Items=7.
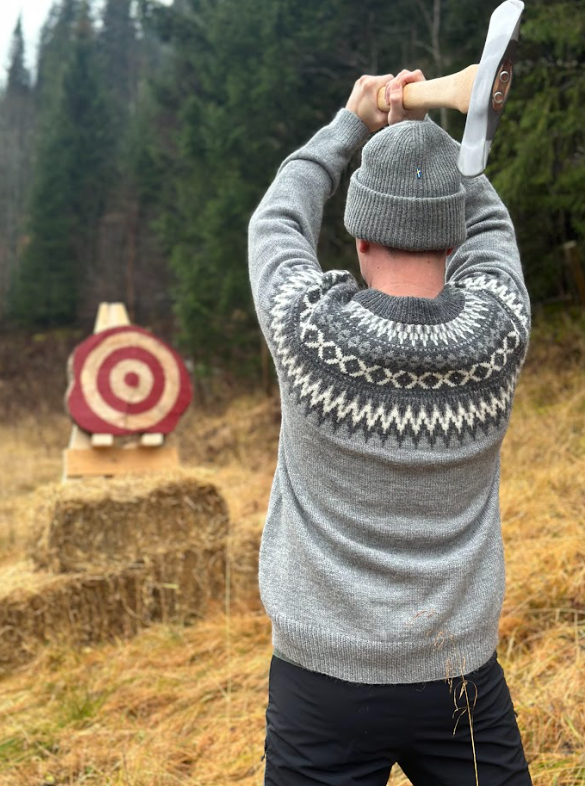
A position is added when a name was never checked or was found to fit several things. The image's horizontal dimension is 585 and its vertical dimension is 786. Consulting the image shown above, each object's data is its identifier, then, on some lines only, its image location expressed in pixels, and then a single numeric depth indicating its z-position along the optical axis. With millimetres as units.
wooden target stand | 4305
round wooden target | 4320
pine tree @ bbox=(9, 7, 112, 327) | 21969
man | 1264
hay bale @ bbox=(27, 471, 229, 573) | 3914
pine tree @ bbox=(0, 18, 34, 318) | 27766
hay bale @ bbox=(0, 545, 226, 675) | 3803
